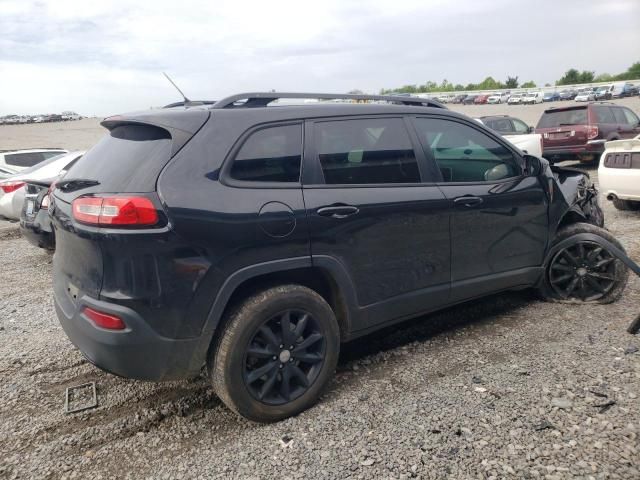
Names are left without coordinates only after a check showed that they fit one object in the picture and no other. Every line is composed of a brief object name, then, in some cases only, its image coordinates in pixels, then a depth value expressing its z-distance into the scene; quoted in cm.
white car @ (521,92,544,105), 5728
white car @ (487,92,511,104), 6570
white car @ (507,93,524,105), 5909
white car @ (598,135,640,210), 712
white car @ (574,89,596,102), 5175
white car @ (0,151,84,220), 752
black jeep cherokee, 245
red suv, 1245
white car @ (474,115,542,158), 1413
